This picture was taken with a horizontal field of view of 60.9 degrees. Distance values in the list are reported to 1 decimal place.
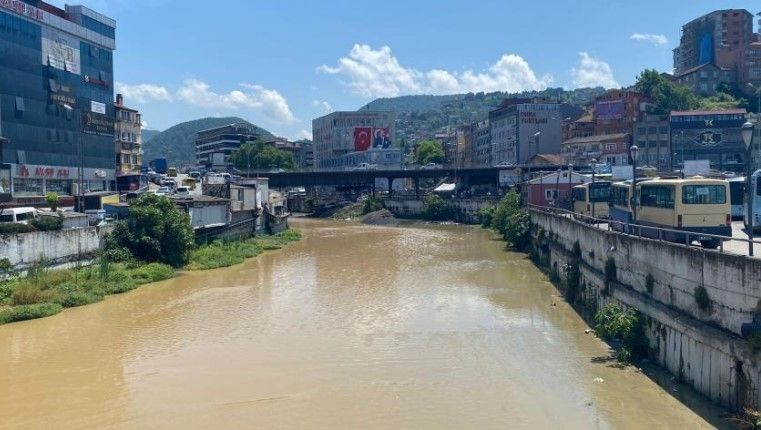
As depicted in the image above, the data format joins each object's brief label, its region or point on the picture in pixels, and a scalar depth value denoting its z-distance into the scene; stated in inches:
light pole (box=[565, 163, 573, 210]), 2403.2
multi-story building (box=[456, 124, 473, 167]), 6441.9
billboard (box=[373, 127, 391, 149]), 6638.8
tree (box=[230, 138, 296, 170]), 6776.6
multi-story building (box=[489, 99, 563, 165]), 4857.3
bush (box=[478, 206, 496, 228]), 3303.9
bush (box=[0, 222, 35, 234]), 1357.0
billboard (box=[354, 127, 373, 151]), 6628.9
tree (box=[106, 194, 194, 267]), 1718.8
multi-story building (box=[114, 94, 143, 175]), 3860.2
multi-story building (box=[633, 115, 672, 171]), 3918.6
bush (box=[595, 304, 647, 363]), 823.7
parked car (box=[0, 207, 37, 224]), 1524.4
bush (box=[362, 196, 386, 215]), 4284.0
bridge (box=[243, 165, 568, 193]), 4323.3
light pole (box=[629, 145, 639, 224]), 1044.5
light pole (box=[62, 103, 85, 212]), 2736.7
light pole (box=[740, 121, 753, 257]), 661.9
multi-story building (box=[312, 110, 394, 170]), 6643.7
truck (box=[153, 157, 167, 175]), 4702.5
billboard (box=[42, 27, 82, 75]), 2588.6
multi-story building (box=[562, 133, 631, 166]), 4033.2
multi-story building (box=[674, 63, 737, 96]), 5201.8
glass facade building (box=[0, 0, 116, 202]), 2416.3
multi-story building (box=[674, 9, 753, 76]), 5275.6
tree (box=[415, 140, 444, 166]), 6943.9
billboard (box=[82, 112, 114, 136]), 2864.2
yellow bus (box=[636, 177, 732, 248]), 901.8
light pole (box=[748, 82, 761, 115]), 4224.7
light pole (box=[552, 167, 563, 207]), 2340.9
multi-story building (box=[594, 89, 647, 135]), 4500.5
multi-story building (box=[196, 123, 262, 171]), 7650.1
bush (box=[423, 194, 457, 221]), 3983.8
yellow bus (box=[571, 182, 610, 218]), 1663.4
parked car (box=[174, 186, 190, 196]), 2610.7
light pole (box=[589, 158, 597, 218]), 1624.5
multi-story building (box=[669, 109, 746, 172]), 3654.0
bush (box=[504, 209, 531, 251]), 2187.5
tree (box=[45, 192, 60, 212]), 1966.0
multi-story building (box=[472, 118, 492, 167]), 5689.0
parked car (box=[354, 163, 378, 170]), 5423.2
